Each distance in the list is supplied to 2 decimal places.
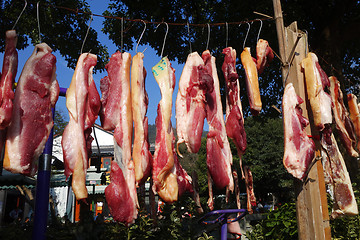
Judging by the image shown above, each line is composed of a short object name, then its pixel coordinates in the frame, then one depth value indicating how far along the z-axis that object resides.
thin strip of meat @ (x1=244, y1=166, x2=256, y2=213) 4.24
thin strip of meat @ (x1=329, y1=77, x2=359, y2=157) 4.27
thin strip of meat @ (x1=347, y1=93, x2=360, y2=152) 4.95
